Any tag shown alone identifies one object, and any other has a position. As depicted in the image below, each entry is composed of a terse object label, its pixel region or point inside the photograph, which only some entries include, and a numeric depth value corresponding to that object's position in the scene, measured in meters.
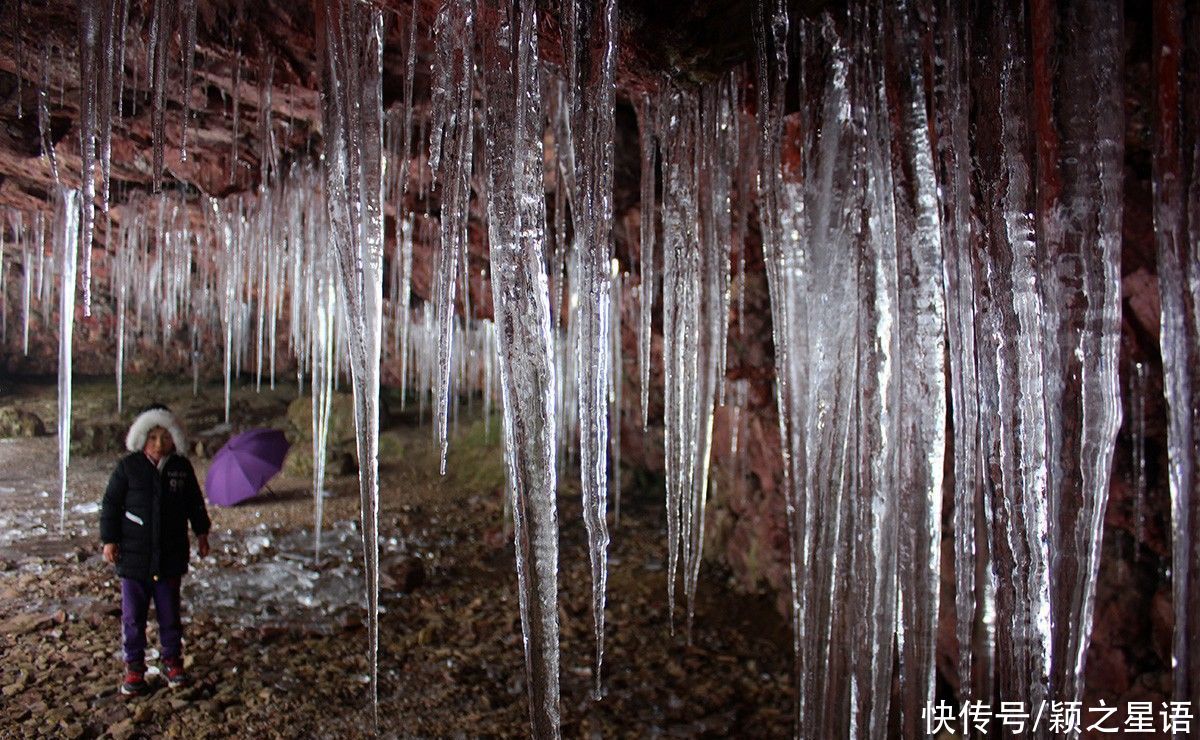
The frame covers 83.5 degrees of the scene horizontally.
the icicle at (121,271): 7.11
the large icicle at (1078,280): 2.05
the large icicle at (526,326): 2.46
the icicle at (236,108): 3.31
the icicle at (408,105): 2.67
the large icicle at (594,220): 2.54
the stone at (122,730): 3.63
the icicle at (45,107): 3.28
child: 3.89
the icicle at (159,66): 2.68
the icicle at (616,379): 6.36
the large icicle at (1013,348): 2.23
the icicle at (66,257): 4.85
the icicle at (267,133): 3.49
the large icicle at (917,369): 2.38
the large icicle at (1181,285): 1.90
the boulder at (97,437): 11.23
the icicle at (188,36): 2.75
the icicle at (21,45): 2.87
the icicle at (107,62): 2.63
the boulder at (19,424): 11.08
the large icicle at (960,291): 2.30
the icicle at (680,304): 3.28
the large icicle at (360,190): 2.59
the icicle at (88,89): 2.59
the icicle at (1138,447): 3.02
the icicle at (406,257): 6.29
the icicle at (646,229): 3.39
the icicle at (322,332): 5.65
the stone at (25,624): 4.78
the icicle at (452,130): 2.53
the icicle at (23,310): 6.85
